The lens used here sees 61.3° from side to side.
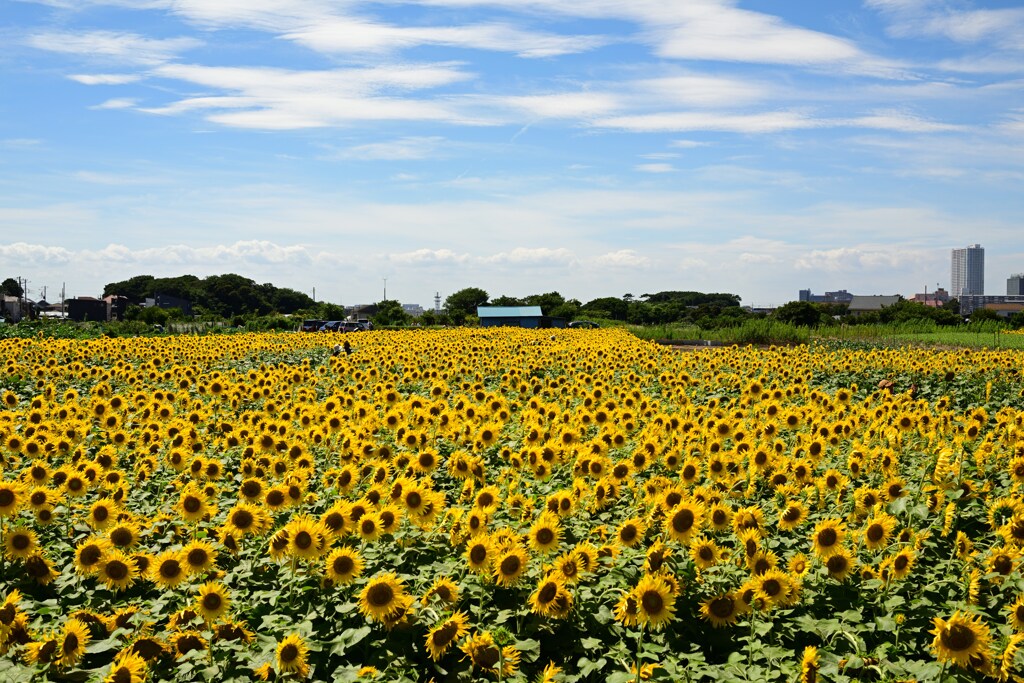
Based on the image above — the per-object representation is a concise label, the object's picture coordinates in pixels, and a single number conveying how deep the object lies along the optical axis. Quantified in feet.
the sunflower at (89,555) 16.83
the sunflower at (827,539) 16.83
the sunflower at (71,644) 13.82
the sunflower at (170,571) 16.21
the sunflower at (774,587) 15.75
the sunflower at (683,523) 17.06
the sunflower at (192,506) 19.16
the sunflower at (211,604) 14.92
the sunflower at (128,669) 12.96
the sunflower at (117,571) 16.60
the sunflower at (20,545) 17.78
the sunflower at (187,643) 13.98
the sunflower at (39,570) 17.69
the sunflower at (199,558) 16.08
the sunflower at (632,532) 17.67
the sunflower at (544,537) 16.67
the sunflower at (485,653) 13.41
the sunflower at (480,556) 15.58
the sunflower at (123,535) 17.81
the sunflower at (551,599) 14.64
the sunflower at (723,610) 15.74
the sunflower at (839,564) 16.78
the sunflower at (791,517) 18.95
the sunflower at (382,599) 14.28
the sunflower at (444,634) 13.76
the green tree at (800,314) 256.32
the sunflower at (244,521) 17.74
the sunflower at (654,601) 14.28
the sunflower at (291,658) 13.15
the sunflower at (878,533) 17.47
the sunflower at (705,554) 16.60
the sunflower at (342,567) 15.51
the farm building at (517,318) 259.39
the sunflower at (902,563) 16.19
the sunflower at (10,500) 18.76
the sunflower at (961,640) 13.35
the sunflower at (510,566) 15.43
